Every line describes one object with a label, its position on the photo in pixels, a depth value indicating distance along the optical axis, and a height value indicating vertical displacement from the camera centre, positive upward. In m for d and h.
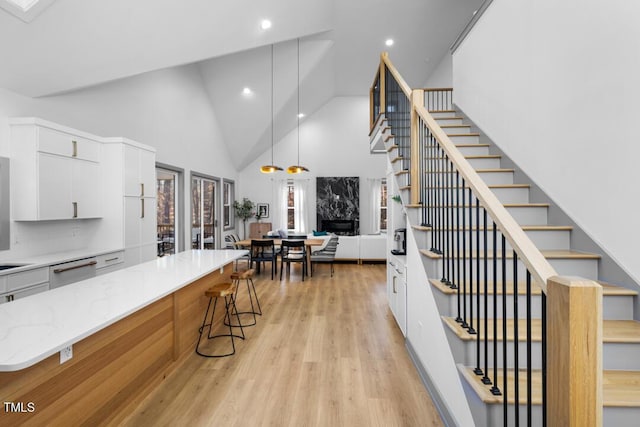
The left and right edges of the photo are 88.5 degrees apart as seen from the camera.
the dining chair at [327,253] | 6.88 -0.88
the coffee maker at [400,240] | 3.75 -0.35
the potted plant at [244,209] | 9.92 +0.08
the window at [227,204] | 9.15 +0.23
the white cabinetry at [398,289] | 3.37 -0.89
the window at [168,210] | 6.35 +0.04
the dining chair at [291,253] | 6.51 -0.81
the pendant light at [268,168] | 6.96 +0.92
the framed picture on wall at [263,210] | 10.32 +0.05
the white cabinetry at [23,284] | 2.73 -0.63
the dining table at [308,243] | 6.77 -0.66
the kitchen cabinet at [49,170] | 3.27 +0.44
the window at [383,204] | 10.05 +0.22
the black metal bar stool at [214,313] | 3.17 -1.15
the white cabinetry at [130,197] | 4.25 +0.19
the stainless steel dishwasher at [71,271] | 3.24 -0.63
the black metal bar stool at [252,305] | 3.86 -1.33
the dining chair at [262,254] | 6.59 -0.89
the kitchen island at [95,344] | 1.46 -0.79
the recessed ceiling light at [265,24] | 5.12 +2.96
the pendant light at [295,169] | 7.15 +0.93
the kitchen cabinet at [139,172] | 4.35 +0.56
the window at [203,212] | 7.40 -0.01
